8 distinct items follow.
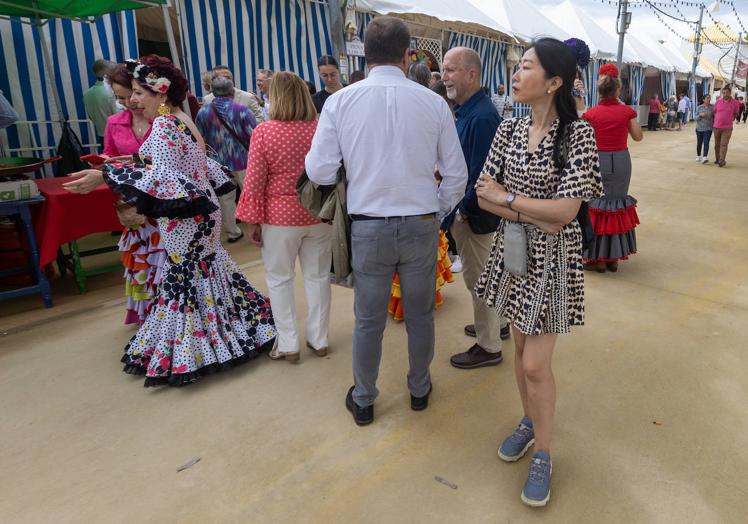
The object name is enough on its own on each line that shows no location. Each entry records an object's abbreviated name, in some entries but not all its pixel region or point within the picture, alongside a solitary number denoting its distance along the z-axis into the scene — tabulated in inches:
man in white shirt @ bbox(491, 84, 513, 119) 435.8
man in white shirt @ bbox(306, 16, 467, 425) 85.2
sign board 309.1
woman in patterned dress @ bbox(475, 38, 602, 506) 72.4
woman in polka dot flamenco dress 106.2
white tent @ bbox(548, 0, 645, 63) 621.5
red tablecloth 154.1
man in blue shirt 106.1
